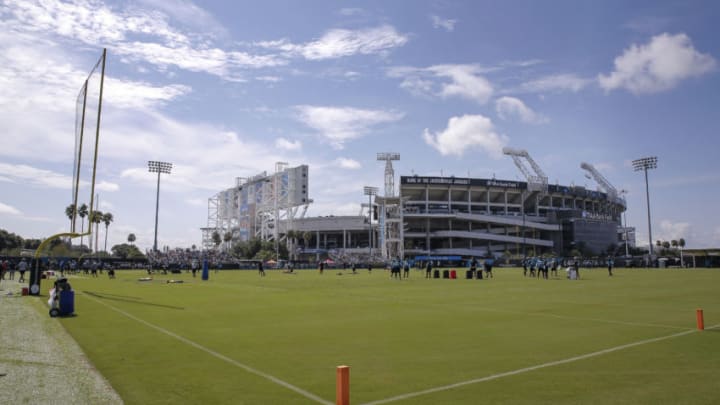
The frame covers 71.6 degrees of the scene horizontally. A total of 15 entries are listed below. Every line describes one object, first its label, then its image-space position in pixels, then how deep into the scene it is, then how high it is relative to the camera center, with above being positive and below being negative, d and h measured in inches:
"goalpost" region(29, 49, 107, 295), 996.6 +146.3
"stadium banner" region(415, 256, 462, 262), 4016.7 -17.5
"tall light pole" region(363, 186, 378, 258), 4552.2 +603.6
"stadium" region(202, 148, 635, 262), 4790.8 +395.6
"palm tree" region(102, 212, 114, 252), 5440.9 +401.6
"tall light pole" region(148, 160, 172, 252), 4014.3 +716.3
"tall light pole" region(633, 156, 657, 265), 4069.9 +768.8
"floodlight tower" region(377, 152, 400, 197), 4825.3 +837.7
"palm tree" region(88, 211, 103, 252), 4830.7 +376.7
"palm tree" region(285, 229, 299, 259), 4796.8 +172.3
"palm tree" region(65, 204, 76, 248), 4893.9 +431.0
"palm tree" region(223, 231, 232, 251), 5762.8 +221.0
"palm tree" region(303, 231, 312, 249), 5359.3 +216.9
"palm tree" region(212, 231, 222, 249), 6128.4 +220.2
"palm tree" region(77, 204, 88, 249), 4976.4 +448.6
